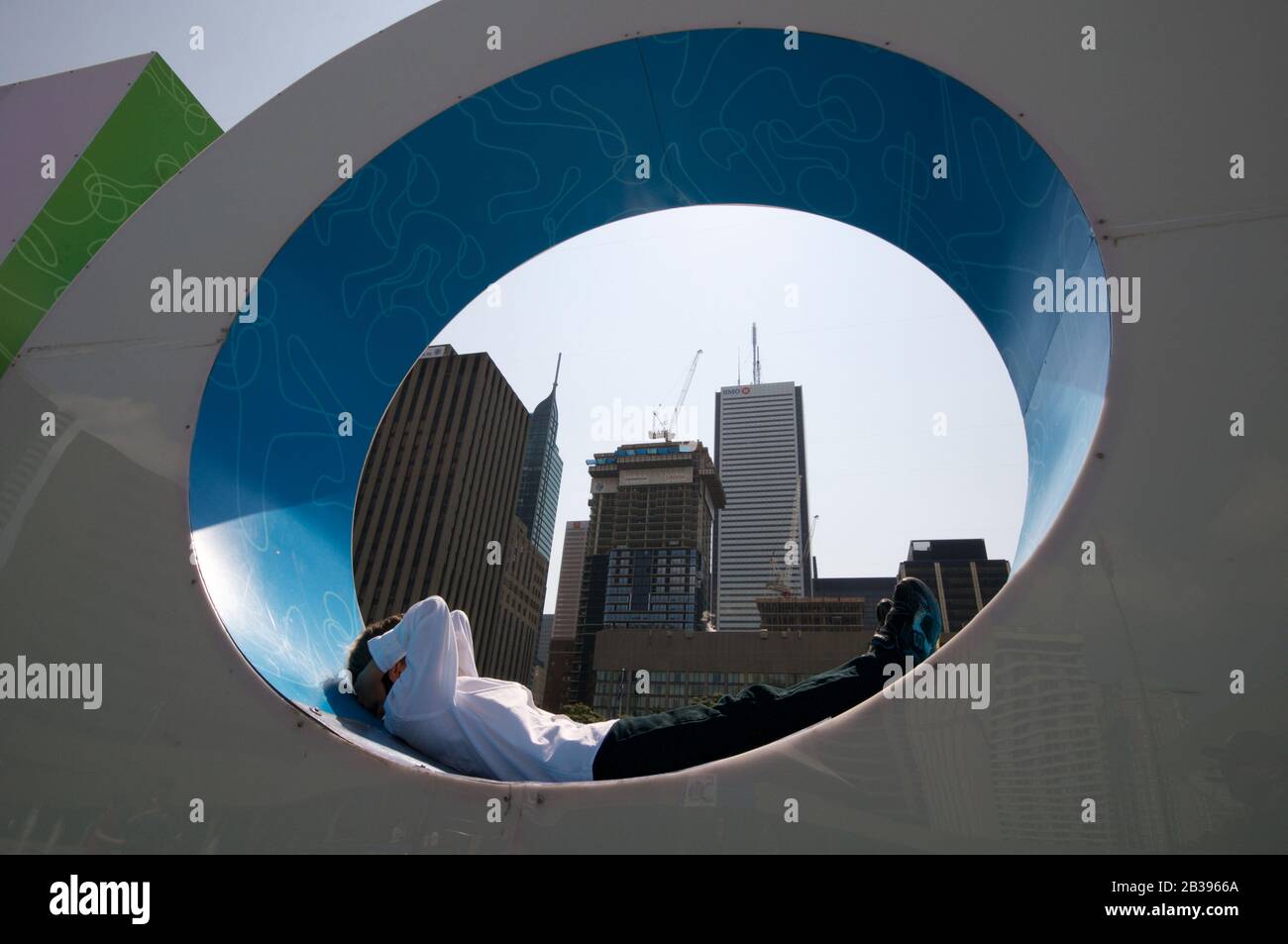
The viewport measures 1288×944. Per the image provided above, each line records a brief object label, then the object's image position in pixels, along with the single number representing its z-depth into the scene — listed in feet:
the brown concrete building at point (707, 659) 161.38
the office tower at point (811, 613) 218.18
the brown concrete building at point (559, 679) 217.36
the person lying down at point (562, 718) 6.00
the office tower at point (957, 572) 257.14
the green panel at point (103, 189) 9.94
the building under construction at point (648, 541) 264.52
